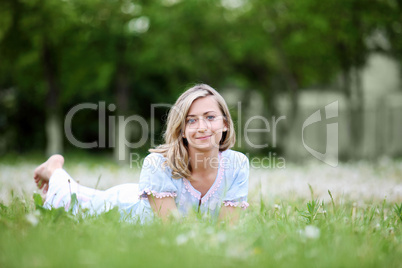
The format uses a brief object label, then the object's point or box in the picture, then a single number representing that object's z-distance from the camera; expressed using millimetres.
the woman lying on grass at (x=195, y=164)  3406
